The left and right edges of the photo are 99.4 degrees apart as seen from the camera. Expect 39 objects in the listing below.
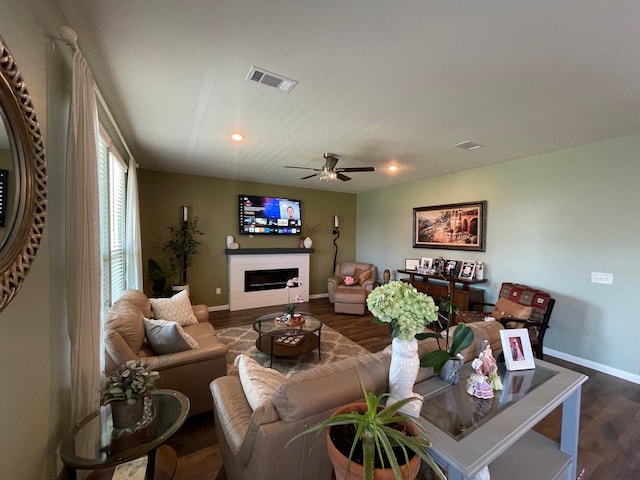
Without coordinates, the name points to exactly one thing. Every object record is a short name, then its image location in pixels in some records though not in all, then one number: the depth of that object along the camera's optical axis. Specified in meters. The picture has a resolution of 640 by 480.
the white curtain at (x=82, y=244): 1.39
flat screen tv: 5.70
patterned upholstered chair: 3.08
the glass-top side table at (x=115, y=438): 1.21
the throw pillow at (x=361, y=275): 5.82
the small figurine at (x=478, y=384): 1.45
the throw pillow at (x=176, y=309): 3.13
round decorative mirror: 0.85
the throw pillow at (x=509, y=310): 3.22
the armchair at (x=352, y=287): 5.15
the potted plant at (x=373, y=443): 0.86
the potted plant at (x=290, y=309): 3.62
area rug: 3.19
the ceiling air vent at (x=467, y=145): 3.32
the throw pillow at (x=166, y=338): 2.28
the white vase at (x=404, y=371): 1.28
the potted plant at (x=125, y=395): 1.36
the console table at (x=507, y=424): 1.07
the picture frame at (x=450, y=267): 4.67
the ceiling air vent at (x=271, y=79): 1.94
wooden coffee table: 3.06
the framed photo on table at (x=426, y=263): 5.10
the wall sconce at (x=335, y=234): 6.81
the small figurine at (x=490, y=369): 1.52
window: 2.55
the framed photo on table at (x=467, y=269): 4.41
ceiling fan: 3.63
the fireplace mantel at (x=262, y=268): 5.52
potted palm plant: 5.07
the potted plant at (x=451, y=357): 1.50
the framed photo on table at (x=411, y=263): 5.38
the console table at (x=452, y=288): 4.18
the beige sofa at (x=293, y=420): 1.15
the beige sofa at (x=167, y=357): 1.97
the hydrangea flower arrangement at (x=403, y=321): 1.24
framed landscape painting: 4.40
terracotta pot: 0.88
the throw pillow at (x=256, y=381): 1.40
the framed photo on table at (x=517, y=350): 1.73
